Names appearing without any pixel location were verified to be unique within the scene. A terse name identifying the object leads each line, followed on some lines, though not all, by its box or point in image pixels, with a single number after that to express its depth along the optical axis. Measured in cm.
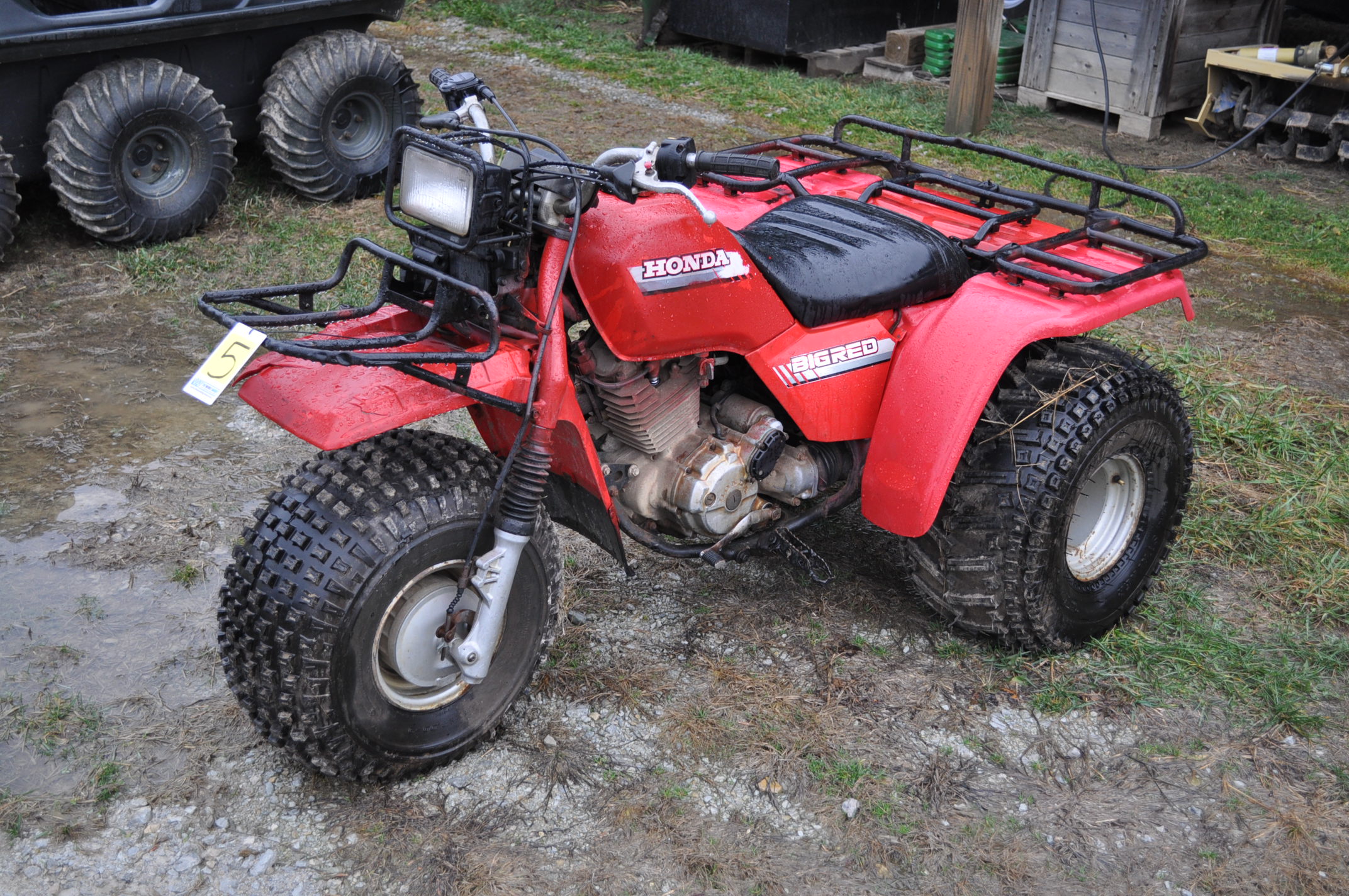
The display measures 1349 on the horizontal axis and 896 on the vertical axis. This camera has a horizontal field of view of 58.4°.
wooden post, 787
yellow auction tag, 225
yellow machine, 771
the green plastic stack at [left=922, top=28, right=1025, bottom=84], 950
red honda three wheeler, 252
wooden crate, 825
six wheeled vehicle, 577
